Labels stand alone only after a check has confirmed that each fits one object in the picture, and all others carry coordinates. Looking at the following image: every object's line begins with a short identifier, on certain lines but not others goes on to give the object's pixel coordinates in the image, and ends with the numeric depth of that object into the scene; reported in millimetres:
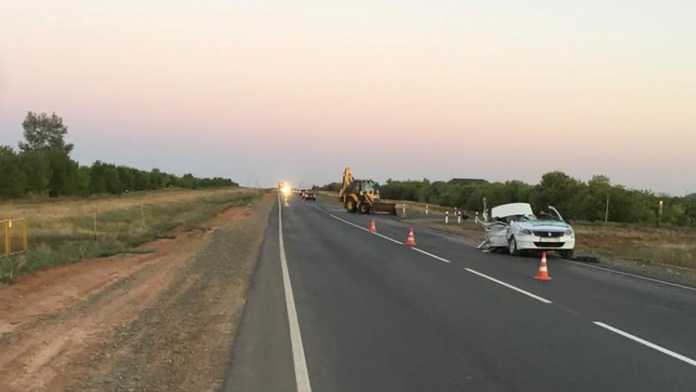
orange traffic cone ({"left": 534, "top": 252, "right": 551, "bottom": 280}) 14076
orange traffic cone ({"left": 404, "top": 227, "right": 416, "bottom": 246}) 23334
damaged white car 19625
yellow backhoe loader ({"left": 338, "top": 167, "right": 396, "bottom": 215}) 51438
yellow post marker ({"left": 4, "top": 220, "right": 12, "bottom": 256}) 19159
